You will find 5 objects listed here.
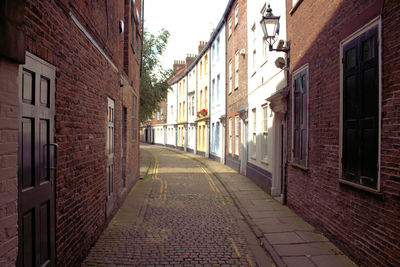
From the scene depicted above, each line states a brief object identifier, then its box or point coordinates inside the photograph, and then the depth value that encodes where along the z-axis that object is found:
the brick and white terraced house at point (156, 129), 48.66
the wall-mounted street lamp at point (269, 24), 8.66
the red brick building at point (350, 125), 4.15
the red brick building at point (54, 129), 2.61
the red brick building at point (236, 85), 15.75
